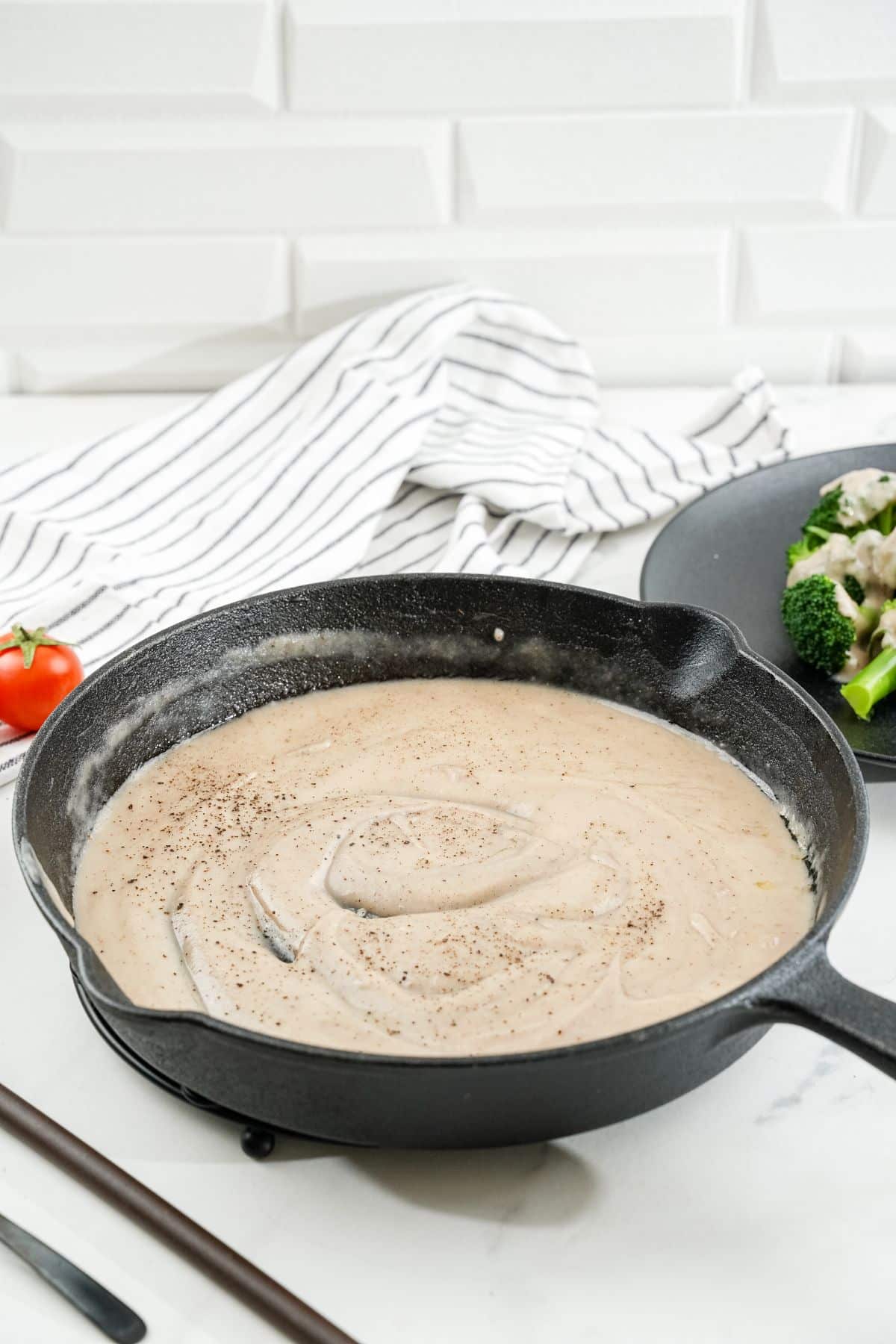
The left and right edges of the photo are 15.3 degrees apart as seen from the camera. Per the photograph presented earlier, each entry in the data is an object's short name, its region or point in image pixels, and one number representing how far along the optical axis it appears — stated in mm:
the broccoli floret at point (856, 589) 1370
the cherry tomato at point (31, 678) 1332
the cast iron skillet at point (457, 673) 958
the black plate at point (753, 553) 1368
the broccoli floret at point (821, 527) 1395
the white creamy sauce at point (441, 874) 1141
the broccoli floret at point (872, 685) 1322
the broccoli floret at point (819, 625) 1344
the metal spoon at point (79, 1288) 981
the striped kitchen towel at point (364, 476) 1419
